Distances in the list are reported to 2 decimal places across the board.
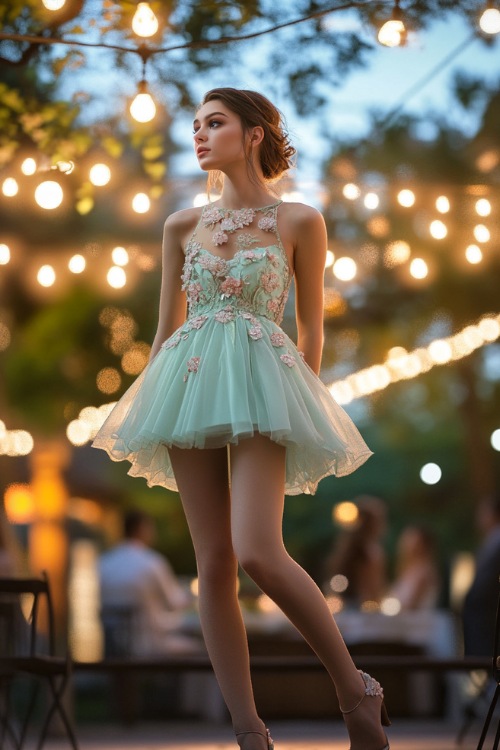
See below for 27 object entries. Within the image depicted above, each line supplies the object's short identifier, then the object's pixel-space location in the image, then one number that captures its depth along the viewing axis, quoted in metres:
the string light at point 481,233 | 10.90
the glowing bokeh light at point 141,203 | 10.70
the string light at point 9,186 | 9.90
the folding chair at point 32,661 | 6.59
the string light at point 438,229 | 11.05
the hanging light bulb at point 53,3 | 8.70
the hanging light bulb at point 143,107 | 8.75
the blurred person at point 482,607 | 10.65
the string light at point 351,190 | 11.44
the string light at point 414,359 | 17.76
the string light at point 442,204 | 11.13
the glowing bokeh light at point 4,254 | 10.45
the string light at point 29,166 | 9.79
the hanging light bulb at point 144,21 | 8.24
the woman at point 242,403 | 4.93
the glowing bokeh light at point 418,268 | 11.22
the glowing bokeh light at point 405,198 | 11.25
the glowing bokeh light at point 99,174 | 10.05
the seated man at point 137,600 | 13.96
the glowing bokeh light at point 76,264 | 10.83
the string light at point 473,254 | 11.19
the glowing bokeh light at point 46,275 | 11.07
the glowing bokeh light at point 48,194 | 9.38
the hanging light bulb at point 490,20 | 8.84
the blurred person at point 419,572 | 14.96
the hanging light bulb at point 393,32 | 8.16
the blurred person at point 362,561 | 14.65
